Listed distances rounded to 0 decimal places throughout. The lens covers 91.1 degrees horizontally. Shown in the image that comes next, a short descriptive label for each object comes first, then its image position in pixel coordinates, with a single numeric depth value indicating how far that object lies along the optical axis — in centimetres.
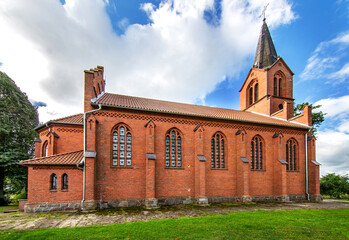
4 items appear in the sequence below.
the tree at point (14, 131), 1683
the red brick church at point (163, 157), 1193
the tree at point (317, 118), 2656
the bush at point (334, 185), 2058
